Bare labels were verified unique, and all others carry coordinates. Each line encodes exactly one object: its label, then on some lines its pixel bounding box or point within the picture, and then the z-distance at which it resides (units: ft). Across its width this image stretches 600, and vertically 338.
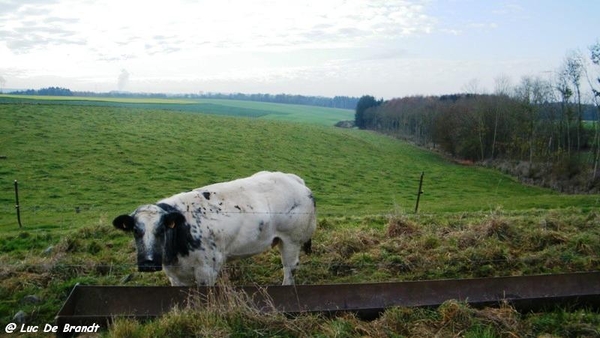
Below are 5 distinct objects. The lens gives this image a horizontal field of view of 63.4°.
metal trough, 20.57
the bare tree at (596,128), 118.01
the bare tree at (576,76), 130.41
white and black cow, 21.86
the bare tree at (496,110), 176.22
